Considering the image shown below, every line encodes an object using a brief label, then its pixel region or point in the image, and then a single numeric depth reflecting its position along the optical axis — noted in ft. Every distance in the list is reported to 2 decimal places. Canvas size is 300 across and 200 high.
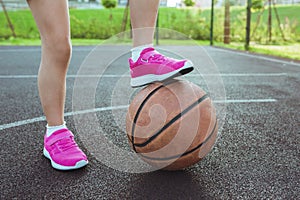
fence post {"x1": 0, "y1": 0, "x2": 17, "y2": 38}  42.53
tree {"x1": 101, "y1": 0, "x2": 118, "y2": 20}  45.42
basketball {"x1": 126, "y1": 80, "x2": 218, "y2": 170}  5.28
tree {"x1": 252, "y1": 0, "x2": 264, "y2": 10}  32.65
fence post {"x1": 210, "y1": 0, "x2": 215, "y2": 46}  37.13
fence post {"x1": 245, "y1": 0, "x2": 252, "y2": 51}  29.43
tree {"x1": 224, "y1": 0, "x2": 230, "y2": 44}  38.37
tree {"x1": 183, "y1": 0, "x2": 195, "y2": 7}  42.55
